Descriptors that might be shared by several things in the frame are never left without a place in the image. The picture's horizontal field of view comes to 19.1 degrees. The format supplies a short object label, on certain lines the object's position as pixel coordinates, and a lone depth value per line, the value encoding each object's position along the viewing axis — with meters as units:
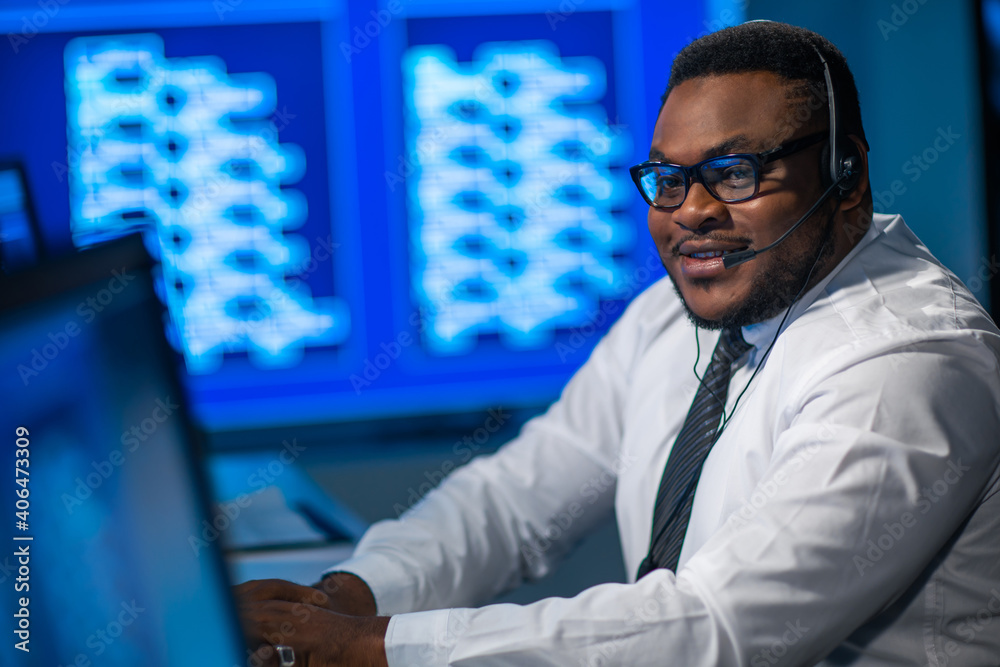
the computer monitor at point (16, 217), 2.55
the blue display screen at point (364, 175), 3.72
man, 2.73
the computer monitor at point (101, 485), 2.12
